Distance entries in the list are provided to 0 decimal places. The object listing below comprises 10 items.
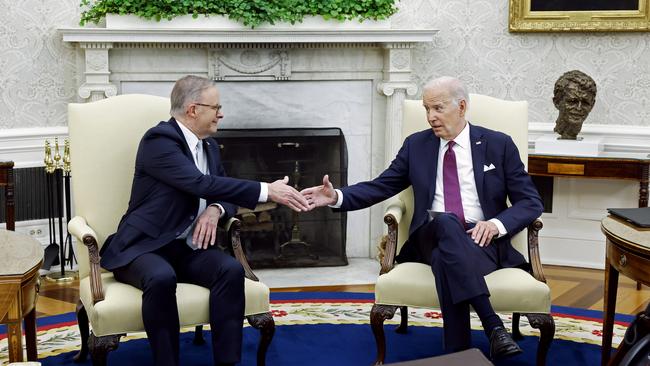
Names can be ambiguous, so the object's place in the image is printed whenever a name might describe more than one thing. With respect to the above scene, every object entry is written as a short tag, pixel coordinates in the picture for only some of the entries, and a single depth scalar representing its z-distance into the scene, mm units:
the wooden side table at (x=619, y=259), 3410
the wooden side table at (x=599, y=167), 5695
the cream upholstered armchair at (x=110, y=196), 3752
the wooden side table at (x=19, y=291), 3188
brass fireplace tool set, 5773
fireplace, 5926
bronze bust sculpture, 5902
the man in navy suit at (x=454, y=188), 4059
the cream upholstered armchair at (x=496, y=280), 3861
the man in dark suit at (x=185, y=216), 3729
